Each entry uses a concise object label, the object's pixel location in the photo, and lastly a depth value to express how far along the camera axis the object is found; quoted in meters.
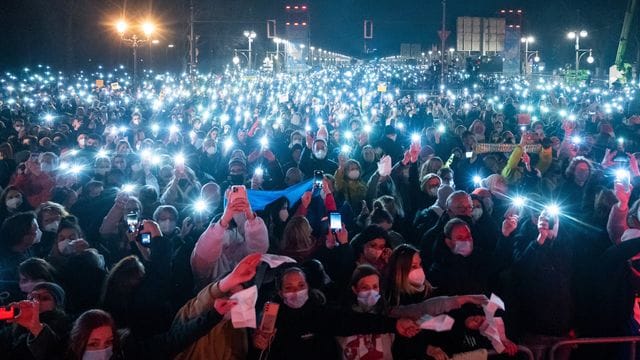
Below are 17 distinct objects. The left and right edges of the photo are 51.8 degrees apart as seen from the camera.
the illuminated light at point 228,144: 12.88
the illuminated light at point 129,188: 8.20
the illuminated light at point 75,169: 9.79
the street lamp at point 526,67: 50.19
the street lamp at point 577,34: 37.29
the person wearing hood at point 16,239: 6.30
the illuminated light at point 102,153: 10.77
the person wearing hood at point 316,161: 11.75
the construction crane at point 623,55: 32.50
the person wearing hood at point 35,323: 4.22
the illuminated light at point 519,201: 7.67
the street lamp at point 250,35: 38.38
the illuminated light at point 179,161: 9.58
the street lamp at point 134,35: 21.38
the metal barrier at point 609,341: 4.89
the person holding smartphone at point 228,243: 5.39
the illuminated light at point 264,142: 12.13
